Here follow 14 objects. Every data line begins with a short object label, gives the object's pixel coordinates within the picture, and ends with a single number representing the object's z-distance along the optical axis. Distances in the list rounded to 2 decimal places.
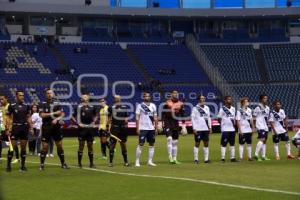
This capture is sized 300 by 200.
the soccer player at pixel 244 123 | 22.77
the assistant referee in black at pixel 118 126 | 20.30
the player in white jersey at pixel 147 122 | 20.67
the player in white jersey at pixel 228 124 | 21.99
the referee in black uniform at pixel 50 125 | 18.97
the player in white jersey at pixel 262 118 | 23.31
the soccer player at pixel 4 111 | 19.34
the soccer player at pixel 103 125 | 23.31
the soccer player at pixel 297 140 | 22.70
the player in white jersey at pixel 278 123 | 23.73
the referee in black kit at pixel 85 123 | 19.41
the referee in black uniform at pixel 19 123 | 18.72
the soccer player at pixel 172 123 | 21.21
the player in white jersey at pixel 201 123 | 21.75
